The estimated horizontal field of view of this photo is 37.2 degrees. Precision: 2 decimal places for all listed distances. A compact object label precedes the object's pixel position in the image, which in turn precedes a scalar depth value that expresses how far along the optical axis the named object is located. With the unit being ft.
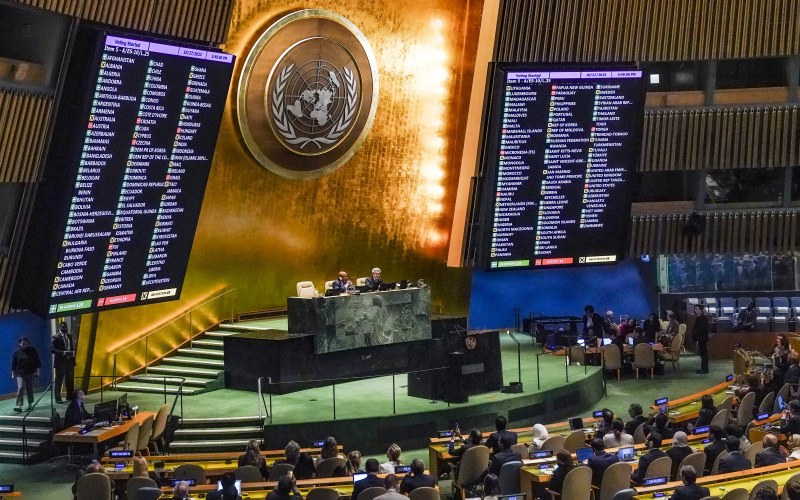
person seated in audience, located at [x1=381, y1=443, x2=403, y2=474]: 43.19
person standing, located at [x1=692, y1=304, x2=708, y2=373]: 74.79
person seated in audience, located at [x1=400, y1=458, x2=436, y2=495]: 39.55
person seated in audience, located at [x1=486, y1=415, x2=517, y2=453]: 46.83
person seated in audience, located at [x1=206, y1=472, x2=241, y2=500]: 36.78
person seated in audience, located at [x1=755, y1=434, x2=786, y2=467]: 40.68
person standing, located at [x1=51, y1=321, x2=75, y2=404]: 62.57
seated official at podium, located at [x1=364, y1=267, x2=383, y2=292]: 65.21
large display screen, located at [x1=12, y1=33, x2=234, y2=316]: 51.03
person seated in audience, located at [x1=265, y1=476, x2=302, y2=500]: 36.01
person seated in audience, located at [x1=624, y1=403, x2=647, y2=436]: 49.62
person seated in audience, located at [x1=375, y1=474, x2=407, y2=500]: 35.88
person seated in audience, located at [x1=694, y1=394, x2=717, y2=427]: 50.55
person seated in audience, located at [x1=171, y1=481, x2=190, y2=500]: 35.81
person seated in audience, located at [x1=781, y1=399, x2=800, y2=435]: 46.70
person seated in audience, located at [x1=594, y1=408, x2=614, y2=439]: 47.13
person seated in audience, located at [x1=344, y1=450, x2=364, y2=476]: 42.16
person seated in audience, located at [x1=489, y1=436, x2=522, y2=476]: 43.74
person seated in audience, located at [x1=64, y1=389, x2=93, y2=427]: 54.17
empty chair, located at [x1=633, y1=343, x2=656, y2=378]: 73.20
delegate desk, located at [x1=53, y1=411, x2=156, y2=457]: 51.85
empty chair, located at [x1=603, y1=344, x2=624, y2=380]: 72.82
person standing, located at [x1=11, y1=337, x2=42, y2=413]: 61.57
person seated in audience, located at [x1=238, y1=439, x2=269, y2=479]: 43.62
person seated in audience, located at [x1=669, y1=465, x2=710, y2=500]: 35.29
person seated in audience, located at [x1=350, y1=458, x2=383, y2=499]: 38.65
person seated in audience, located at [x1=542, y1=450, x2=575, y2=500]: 40.70
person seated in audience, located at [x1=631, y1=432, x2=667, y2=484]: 41.63
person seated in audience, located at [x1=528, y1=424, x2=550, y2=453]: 47.53
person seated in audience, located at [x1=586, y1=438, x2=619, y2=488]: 41.75
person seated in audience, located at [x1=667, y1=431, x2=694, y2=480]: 42.88
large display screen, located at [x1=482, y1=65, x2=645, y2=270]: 64.23
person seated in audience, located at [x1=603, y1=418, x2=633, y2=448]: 45.85
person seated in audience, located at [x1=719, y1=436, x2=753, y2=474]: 40.68
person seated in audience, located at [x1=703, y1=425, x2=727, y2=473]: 43.29
